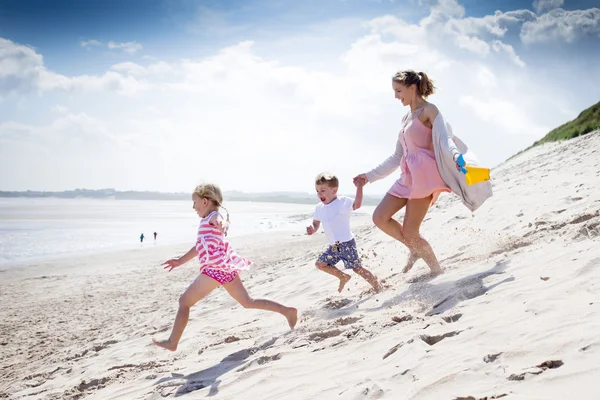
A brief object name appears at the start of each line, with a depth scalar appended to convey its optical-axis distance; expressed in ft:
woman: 14.33
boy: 16.40
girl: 13.42
